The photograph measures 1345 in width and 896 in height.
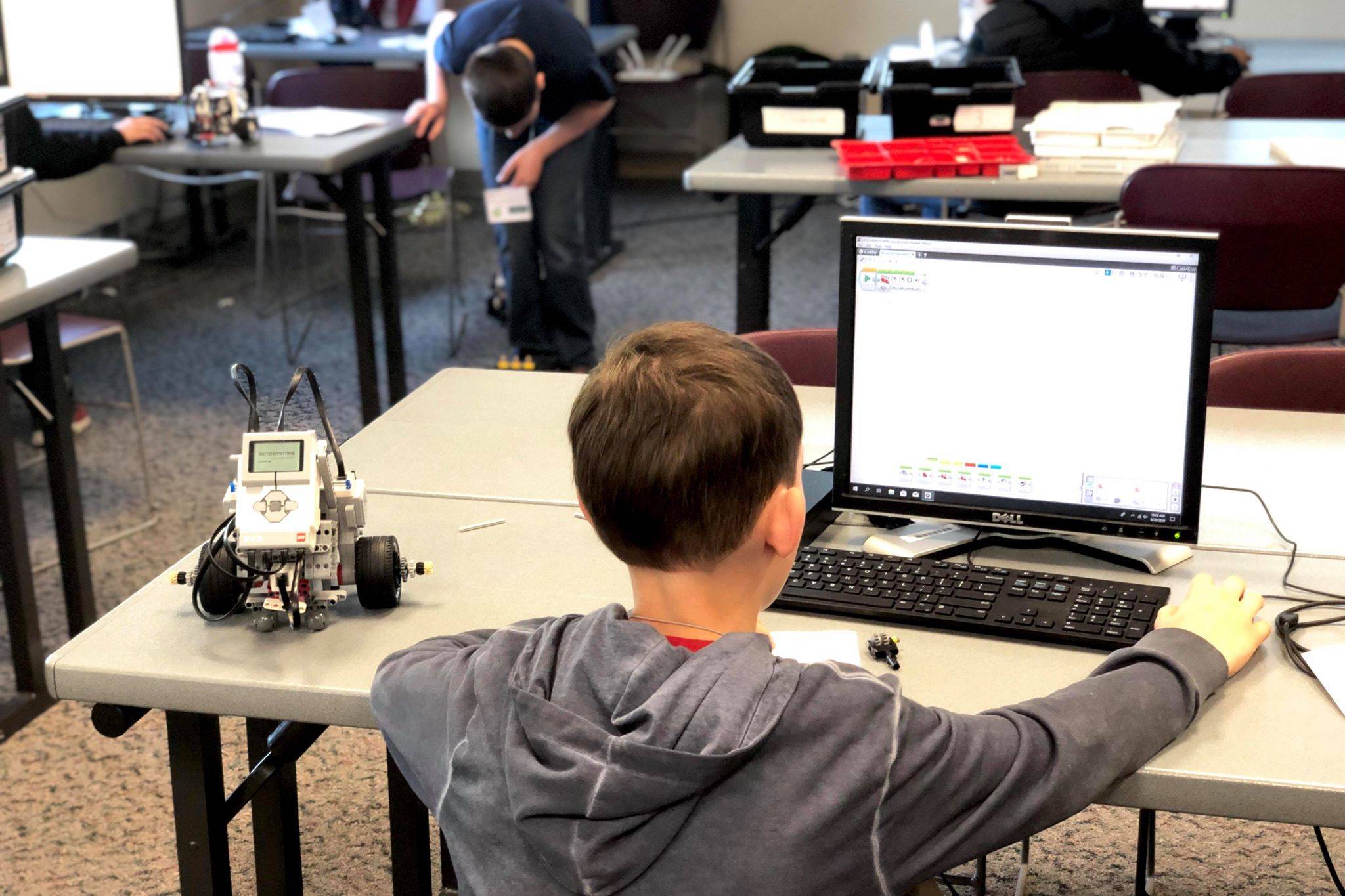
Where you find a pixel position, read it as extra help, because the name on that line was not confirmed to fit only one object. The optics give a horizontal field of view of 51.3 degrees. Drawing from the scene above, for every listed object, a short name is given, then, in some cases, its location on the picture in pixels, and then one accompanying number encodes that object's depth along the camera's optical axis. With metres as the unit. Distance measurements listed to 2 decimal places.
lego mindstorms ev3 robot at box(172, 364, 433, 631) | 1.24
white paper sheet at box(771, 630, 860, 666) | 1.23
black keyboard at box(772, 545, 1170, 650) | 1.25
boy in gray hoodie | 0.85
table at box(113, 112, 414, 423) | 3.41
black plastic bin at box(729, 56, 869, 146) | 3.29
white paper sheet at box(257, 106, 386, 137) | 3.64
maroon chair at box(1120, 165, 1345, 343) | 2.69
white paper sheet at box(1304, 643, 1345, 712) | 1.15
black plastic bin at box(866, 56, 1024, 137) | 3.17
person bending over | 3.62
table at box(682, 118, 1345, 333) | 2.97
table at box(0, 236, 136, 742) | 2.33
